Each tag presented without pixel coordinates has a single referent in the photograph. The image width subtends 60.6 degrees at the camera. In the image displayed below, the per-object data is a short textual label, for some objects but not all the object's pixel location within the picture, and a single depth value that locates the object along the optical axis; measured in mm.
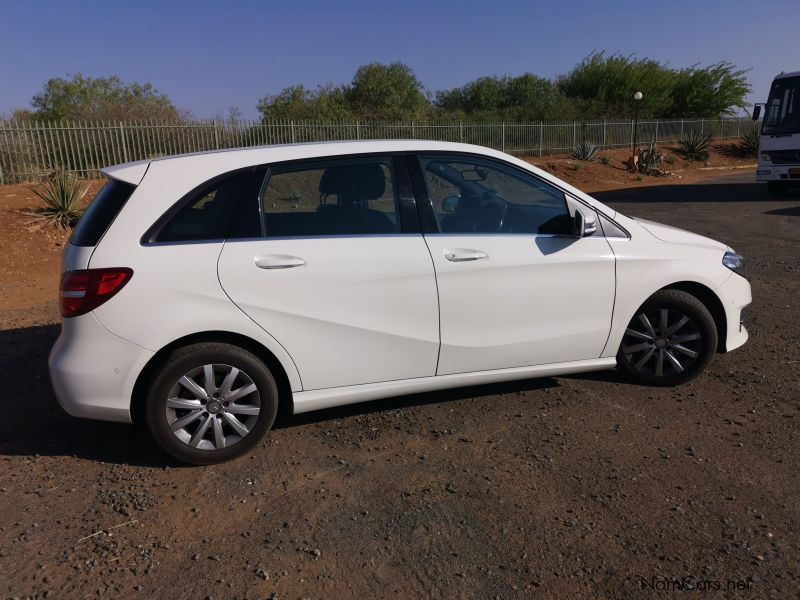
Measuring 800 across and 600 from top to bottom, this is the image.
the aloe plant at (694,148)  34844
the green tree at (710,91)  44656
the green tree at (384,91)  43250
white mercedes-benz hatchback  3615
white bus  15617
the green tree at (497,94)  53156
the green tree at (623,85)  44094
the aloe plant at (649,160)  29422
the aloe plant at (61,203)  12625
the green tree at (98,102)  25969
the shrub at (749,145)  36812
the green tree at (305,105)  32291
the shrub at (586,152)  30109
